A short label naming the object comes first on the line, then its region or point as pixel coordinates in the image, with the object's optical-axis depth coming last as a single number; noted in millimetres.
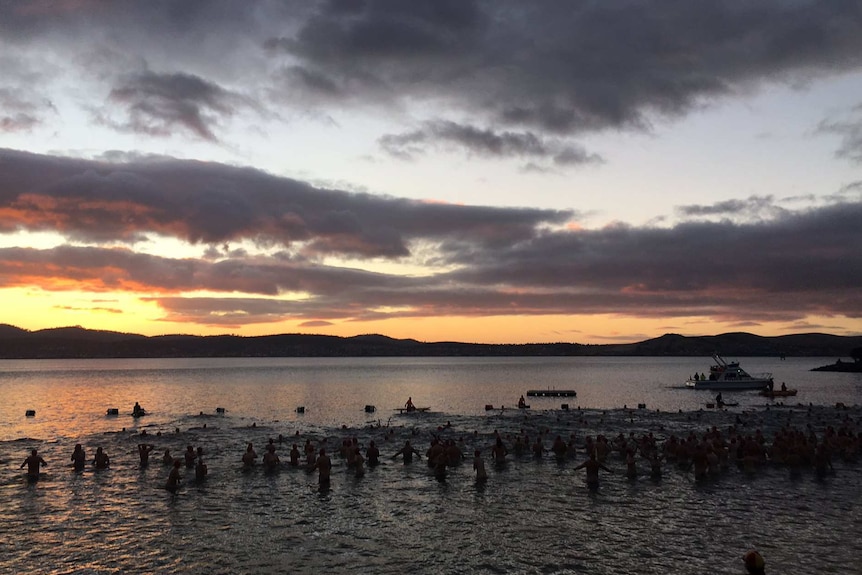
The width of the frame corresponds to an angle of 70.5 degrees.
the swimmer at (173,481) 31703
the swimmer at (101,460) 37531
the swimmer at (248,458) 36844
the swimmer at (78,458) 36875
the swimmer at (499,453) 37781
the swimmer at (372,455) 37938
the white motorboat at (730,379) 109369
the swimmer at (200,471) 33800
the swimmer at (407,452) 38812
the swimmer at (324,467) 32438
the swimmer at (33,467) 33938
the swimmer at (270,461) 36469
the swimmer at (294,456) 37625
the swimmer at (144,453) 38188
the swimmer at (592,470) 32416
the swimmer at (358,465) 35156
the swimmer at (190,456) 35375
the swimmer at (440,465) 34781
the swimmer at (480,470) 32906
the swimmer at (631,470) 33438
